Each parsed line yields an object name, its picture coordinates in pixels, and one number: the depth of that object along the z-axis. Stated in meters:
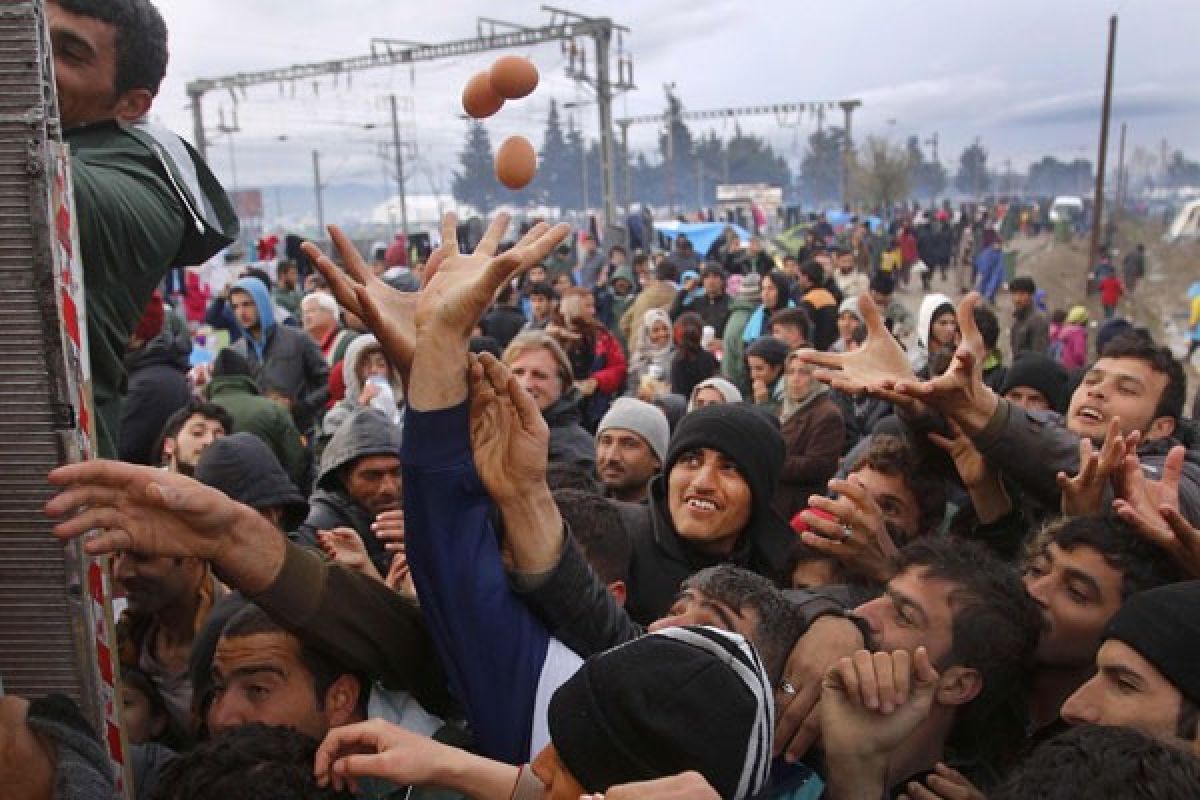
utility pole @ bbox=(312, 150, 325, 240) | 52.03
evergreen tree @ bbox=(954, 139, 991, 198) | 104.72
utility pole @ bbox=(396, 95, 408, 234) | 33.62
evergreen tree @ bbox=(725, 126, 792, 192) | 94.44
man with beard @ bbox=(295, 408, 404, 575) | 3.40
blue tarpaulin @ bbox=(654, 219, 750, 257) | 20.59
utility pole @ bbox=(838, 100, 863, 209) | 41.41
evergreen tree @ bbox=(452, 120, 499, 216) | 71.56
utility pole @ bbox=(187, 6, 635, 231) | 20.78
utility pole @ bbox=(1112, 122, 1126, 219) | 49.19
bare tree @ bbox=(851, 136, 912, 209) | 54.12
